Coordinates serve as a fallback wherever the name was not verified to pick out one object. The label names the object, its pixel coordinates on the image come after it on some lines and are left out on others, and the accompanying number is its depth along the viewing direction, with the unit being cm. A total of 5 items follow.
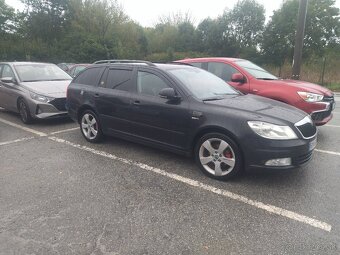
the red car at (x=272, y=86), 575
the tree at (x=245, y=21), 3653
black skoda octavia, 361
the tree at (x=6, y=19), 3691
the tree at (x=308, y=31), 2734
